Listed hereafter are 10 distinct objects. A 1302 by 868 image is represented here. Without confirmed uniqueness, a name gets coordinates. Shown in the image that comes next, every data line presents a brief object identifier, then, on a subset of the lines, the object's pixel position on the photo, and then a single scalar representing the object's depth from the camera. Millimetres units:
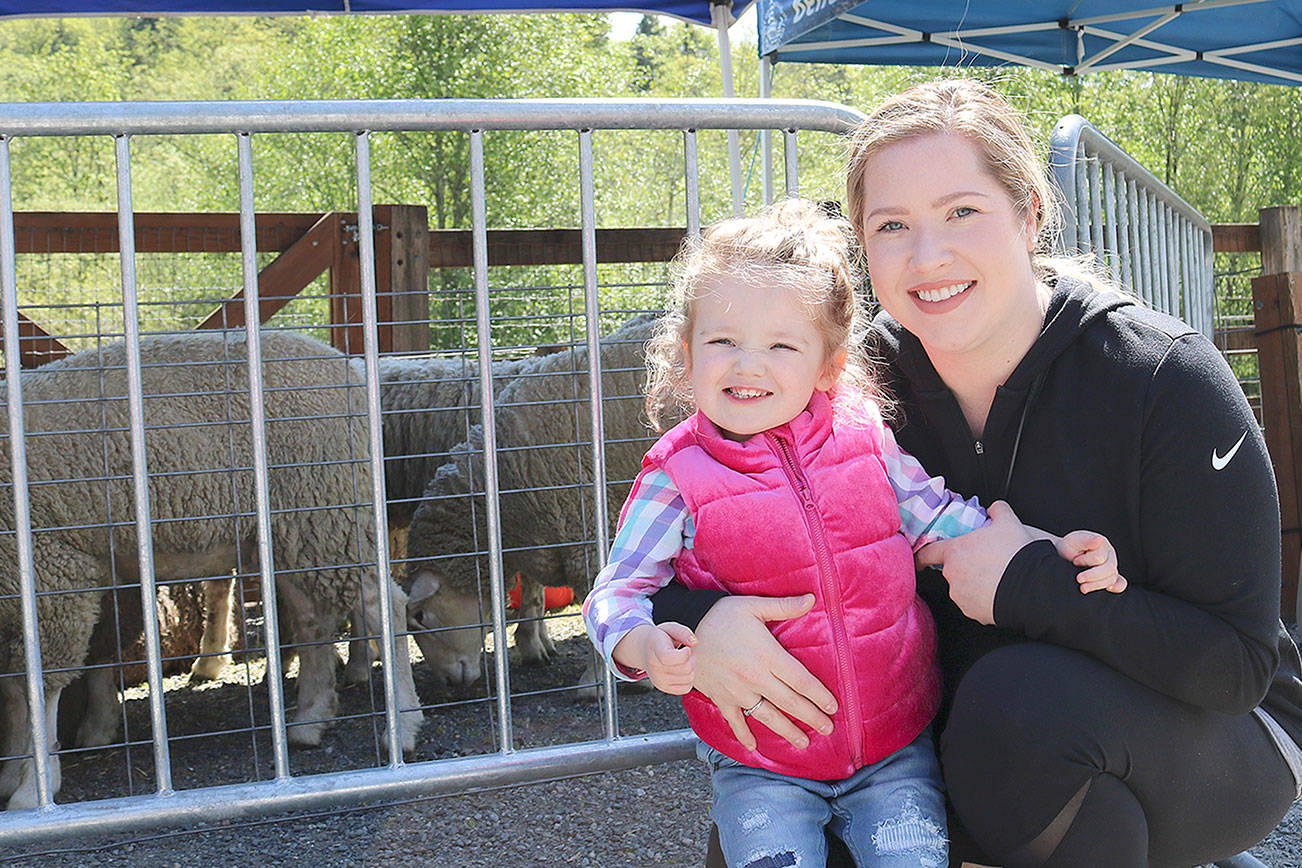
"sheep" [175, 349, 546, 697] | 5324
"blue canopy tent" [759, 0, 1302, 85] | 6840
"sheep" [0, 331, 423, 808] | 4023
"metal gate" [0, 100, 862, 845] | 2539
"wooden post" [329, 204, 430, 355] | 5461
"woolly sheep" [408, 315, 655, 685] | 4887
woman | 1717
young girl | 1828
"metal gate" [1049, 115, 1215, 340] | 3000
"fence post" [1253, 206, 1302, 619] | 4863
